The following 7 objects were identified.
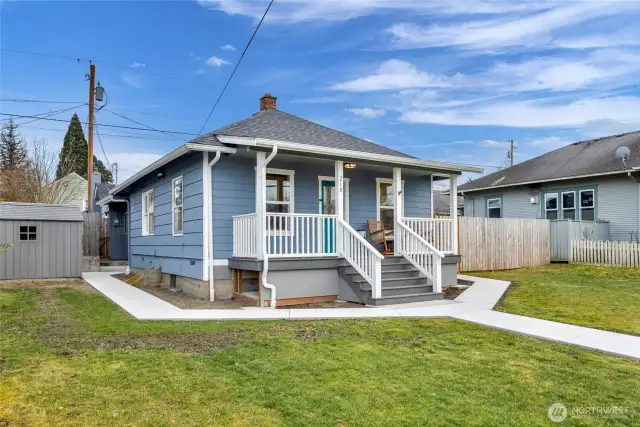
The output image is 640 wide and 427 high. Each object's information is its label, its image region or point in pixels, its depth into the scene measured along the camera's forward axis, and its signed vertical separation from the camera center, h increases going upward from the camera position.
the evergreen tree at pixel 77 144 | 37.76 +7.20
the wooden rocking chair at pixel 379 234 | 11.16 -0.27
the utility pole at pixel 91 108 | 18.48 +5.01
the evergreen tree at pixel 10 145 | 37.44 +7.40
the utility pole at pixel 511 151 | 41.82 +6.74
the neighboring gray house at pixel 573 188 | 17.02 +1.48
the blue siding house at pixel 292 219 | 8.64 +0.14
